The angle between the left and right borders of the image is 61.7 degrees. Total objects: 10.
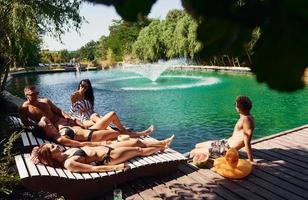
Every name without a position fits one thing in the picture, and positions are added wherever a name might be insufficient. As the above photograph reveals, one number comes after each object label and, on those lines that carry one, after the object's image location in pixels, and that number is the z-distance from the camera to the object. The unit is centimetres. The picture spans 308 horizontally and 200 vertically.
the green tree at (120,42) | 4671
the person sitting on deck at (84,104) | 526
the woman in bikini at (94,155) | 342
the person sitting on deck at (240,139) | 387
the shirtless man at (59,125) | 435
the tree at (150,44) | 3224
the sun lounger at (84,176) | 313
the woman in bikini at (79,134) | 426
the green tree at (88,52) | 6218
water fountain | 2311
